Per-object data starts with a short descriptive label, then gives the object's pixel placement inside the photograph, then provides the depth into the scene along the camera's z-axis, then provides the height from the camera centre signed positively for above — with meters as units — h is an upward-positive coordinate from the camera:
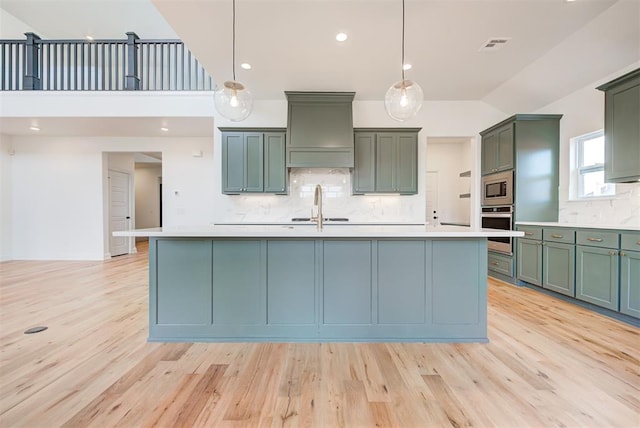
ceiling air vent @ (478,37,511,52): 3.01 +1.91
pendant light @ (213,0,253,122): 2.60 +1.07
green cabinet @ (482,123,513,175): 4.10 +1.00
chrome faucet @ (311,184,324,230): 2.56 +0.09
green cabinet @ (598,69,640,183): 2.69 +0.87
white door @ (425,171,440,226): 6.86 +0.44
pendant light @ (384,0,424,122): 2.45 +1.02
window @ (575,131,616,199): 3.51 +0.61
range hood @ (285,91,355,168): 4.32 +1.28
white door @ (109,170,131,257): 6.47 +0.06
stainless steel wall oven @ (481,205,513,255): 4.11 -0.15
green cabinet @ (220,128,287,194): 4.49 +0.86
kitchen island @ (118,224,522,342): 2.30 -0.65
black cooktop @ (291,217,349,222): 4.65 -0.12
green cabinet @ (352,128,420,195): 4.52 +0.90
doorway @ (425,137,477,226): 6.81 +0.76
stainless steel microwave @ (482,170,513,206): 4.09 +0.38
